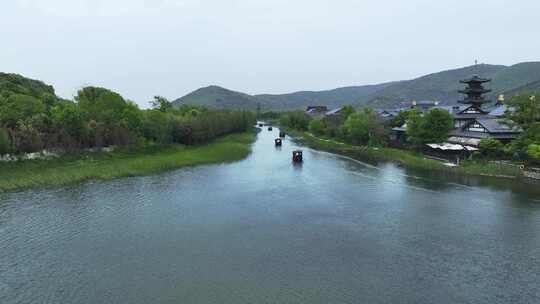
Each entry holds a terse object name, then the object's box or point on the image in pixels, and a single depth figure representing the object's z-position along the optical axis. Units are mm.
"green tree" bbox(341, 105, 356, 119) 88762
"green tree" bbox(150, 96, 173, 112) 79625
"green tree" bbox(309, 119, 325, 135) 90062
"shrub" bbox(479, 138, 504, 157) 41531
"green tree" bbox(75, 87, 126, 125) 51531
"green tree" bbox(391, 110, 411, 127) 66938
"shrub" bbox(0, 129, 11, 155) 37412
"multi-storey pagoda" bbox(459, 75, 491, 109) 69250
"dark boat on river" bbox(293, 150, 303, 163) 52188
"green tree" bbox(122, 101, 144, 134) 55125
